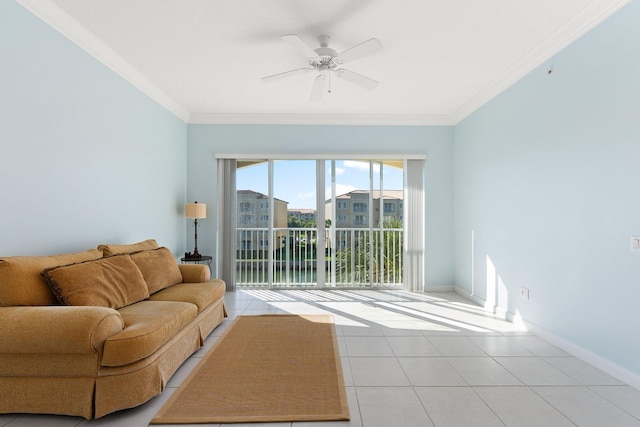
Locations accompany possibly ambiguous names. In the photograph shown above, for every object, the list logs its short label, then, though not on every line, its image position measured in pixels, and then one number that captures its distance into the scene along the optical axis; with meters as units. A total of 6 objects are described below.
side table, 5.04
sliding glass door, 5.87
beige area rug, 2.13
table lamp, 5.10
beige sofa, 1.96
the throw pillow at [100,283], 2.36
